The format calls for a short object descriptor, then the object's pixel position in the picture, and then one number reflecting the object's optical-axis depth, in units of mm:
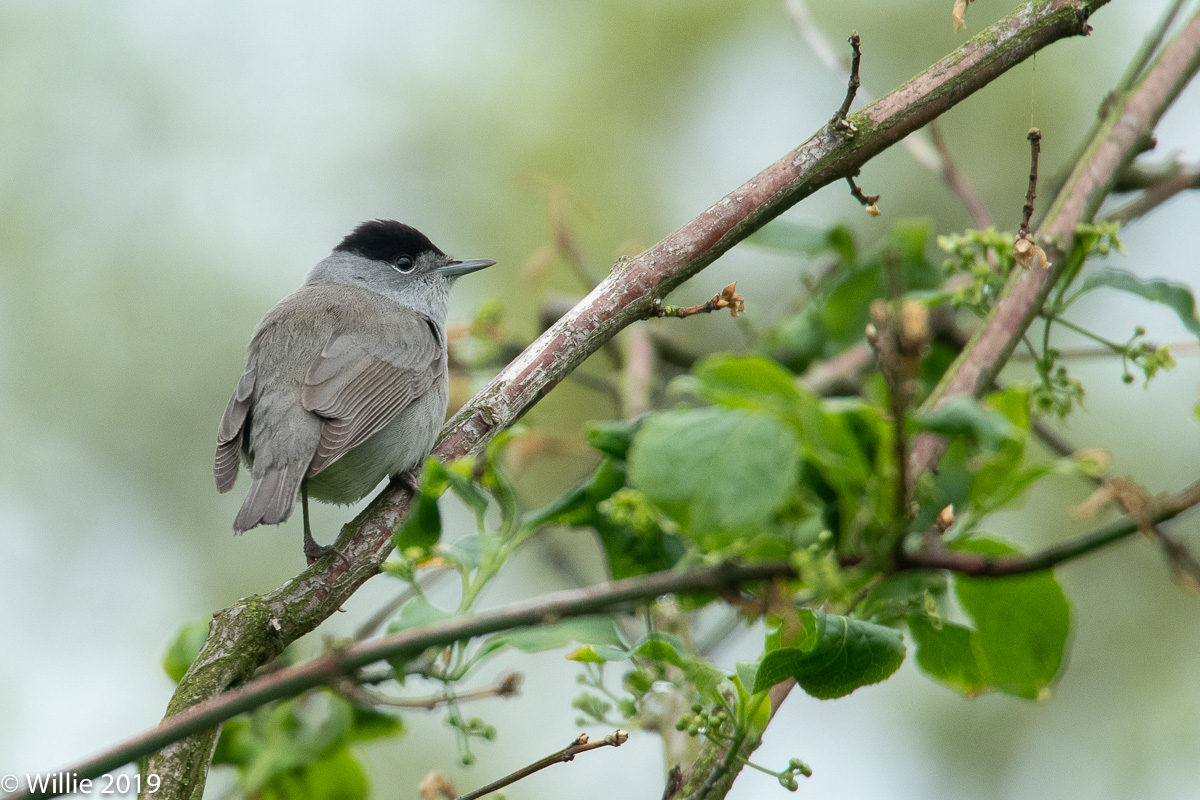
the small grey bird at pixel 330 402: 8359
